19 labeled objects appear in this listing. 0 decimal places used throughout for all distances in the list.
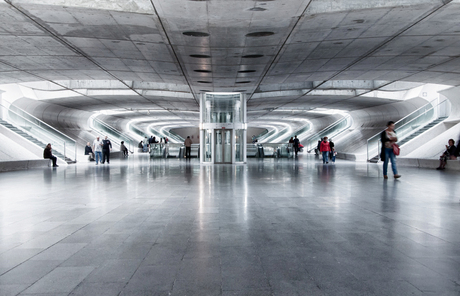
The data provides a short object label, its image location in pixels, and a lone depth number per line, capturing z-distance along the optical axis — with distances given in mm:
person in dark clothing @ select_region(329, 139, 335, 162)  23516
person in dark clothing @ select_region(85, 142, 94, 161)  25736
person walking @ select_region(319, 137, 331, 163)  21641
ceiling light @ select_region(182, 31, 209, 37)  11265
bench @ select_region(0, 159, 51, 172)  15570
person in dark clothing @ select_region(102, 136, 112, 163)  23344
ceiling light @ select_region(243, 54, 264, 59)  14042
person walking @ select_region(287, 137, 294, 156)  31106
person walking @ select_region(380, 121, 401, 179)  11328
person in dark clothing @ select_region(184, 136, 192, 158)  28728
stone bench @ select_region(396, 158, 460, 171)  15734
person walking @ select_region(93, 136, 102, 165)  21828
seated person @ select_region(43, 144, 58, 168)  19125
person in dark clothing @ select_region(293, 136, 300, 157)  31522
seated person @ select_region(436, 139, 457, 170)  15062
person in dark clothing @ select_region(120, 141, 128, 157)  35566
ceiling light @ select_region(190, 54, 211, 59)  14016
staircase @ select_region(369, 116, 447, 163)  22889
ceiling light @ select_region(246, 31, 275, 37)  11266
